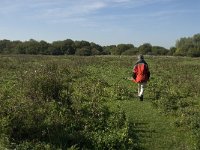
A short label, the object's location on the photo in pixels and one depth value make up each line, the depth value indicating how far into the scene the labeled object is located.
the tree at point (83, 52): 82.03
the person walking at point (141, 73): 17.31
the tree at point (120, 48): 92.75
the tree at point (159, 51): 93.32
